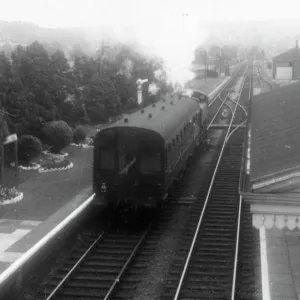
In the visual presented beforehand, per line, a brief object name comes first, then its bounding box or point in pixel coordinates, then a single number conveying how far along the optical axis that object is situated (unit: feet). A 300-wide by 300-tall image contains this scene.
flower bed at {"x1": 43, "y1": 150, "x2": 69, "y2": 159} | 74.02
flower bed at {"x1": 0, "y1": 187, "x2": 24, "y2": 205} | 52.70
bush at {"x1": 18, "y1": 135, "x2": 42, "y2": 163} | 68.82
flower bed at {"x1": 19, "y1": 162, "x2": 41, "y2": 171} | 67.82
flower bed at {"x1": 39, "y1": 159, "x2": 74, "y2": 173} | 66.95
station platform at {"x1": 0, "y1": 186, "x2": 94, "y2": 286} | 35.14
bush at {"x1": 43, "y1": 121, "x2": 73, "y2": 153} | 73.46
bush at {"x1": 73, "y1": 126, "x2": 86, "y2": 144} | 84.02
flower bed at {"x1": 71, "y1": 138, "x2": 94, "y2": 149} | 84.51
